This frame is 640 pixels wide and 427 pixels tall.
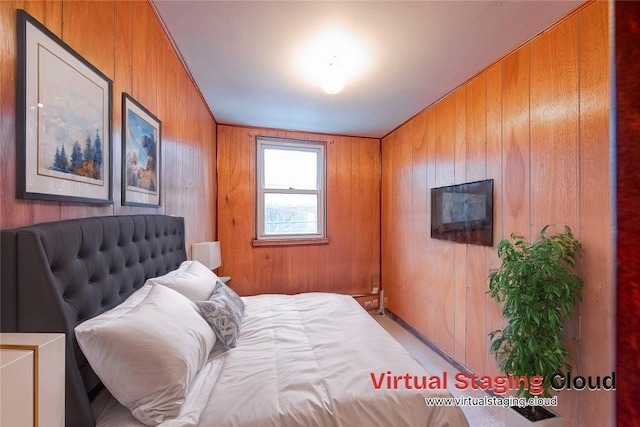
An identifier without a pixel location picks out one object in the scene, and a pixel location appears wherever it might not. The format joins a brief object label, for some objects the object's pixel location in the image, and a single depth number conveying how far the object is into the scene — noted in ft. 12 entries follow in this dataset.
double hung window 12.03
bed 2.63
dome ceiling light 6.63
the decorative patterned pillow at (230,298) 5.49
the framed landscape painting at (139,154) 4.44
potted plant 4.60
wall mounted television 6.85
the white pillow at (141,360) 2.95
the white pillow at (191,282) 4.89
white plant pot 4.77
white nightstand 1.83
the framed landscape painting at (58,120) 2.62
